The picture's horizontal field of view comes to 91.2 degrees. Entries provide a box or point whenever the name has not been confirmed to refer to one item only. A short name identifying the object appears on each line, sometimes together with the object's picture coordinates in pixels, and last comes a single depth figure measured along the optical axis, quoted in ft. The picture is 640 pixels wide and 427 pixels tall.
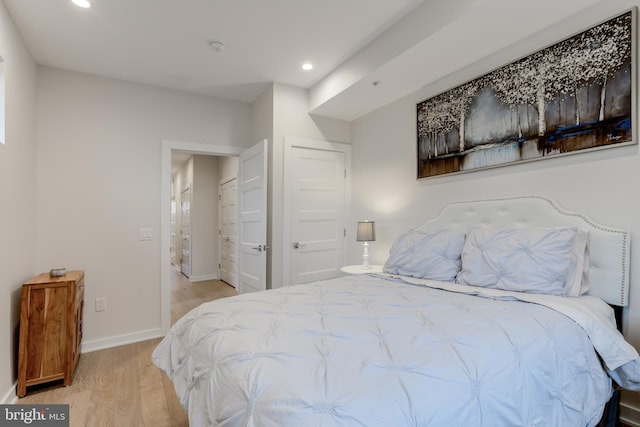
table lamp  10.31
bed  2.88
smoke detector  8.45
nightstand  9.90
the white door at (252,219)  10.59
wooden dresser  7.18
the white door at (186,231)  21.25
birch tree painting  5.74
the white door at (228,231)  18.31
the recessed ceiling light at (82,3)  6.81
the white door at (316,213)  11.28
